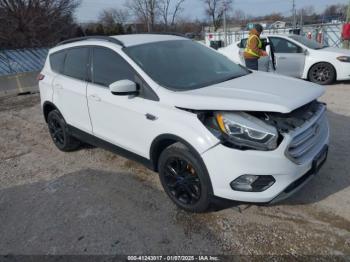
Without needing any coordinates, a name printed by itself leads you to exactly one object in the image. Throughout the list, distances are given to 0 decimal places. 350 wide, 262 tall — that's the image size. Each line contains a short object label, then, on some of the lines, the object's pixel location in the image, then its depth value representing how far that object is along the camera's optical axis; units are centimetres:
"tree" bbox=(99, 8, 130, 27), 5628
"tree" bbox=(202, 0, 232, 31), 6551
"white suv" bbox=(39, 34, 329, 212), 274
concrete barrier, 1112
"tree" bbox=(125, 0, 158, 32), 4444
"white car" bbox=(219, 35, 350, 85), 828
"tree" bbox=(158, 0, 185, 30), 4721
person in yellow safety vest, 725
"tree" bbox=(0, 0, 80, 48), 2330
